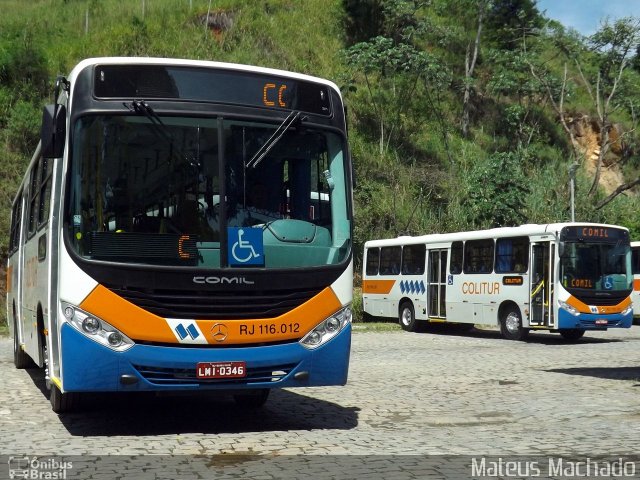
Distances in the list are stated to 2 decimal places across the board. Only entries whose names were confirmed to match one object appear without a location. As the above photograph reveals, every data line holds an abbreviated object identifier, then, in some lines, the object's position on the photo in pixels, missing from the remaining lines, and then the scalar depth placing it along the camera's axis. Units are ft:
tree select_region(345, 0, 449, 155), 154.61
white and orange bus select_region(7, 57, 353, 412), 28.71
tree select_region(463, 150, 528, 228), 124.88
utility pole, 116.67
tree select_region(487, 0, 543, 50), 188.42
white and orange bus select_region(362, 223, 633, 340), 74.69
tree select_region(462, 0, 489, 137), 173.58
